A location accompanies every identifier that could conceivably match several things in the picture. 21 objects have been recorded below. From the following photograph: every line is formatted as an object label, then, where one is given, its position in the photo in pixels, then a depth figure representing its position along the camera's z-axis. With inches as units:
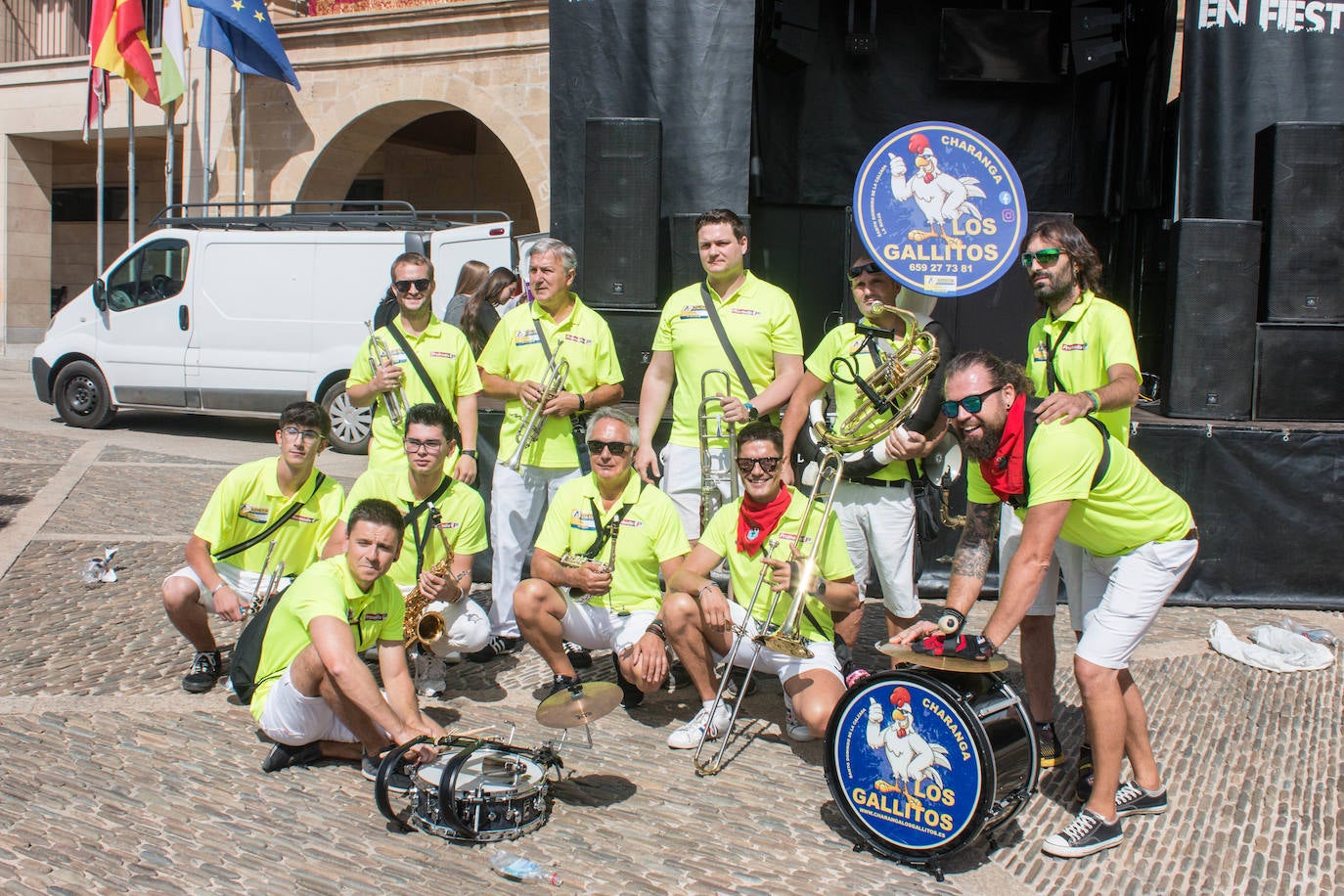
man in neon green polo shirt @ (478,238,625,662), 201.9
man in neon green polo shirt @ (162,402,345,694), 183.5
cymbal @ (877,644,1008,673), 127.6
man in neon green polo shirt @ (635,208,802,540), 187.6
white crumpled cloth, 208.4
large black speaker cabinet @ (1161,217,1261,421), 248.7
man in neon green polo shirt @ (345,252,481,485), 203.2
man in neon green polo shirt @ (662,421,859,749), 162.9
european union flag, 594.2
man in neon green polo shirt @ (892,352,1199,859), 134.7
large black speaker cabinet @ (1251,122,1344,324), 248.4
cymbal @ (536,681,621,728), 143.3
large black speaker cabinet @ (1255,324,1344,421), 252.8
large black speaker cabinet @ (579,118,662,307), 254.1
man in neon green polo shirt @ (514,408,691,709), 177.5
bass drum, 125.9
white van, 425.7
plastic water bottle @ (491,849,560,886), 127.2
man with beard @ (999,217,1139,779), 162.6
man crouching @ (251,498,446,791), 145.5
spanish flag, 643.5
